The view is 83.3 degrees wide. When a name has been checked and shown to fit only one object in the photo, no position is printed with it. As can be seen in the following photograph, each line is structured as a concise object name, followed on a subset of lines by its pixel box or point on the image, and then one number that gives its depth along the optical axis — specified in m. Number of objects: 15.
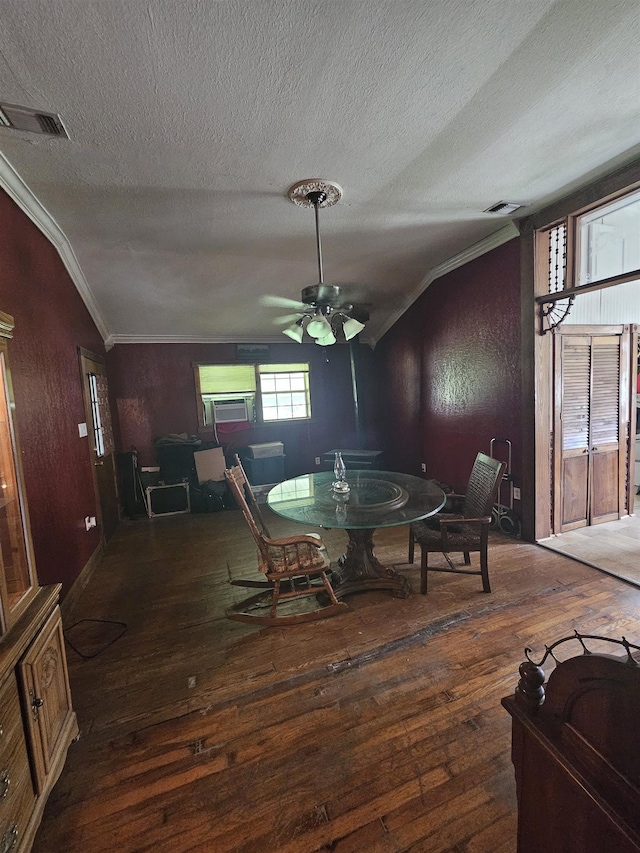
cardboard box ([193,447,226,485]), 4.99
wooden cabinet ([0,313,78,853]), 1.14
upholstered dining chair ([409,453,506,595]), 2.54
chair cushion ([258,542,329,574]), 2.35
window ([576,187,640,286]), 3.23
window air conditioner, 5.45
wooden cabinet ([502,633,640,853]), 0.65
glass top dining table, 2.24
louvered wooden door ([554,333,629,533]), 3.39
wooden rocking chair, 2.29
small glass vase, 2.83
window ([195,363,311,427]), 5.48
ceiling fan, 2.37
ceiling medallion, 2.40
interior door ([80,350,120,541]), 3.63
